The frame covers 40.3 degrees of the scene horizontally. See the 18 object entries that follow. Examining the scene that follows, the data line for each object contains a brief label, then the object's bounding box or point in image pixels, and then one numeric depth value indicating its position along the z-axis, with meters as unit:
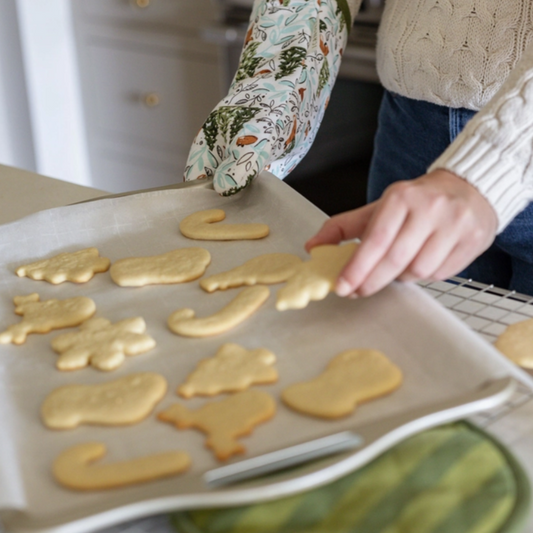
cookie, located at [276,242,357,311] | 0.60
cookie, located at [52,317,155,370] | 0.60
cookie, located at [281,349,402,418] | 0.51
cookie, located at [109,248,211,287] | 0.72
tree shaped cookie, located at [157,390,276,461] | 0.48
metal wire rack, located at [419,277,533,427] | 0.65
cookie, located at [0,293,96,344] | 0.65
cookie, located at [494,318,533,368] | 0.60
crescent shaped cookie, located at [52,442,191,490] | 0.46
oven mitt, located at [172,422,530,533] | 0.42
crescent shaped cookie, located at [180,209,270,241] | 0.79
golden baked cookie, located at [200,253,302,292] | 0.70
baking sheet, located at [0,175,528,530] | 0.47
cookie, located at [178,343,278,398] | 0.54
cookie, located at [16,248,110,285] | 0.74
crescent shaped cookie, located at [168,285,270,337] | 0.62
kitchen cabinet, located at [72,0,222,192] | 1.93
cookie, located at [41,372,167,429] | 0.53
